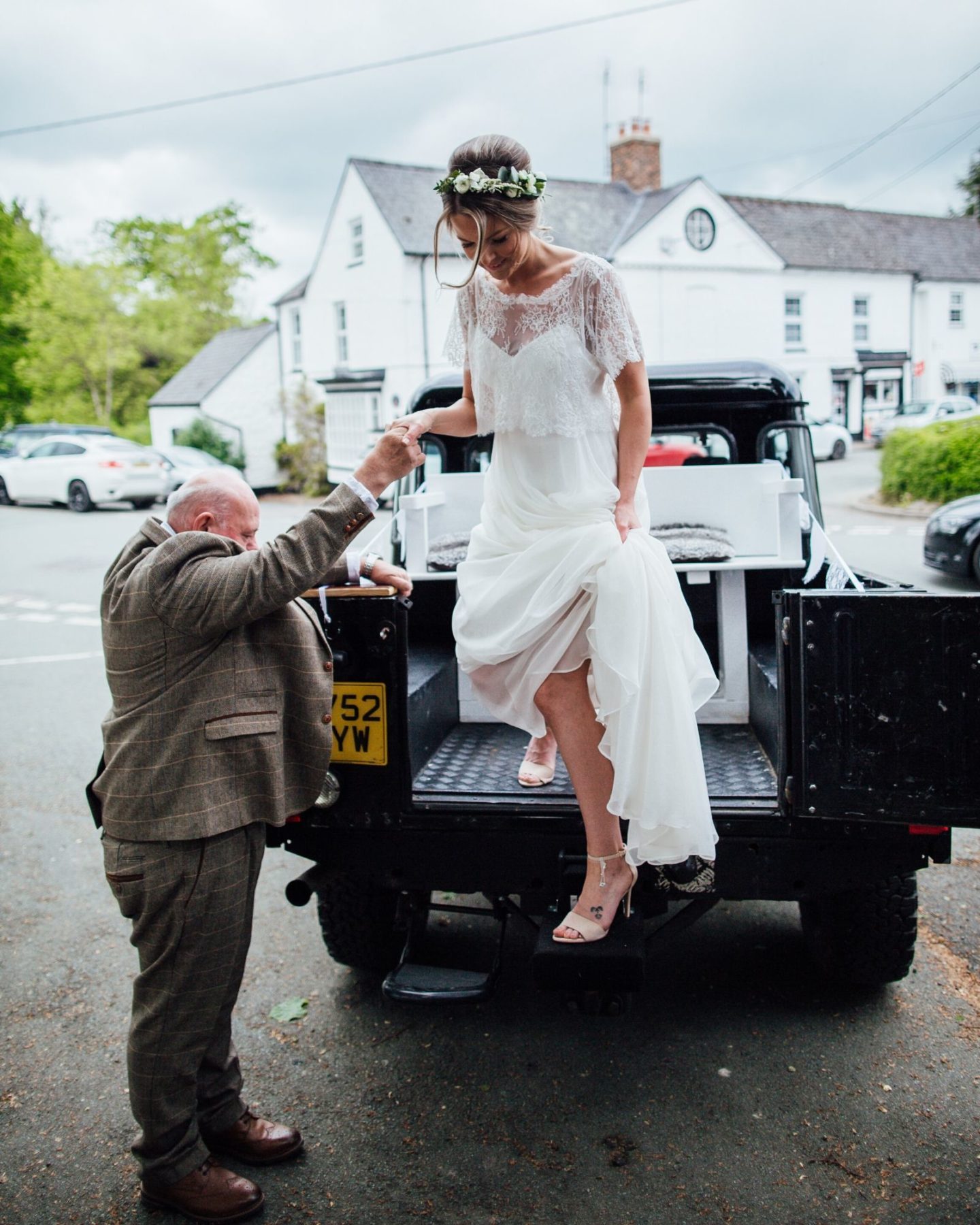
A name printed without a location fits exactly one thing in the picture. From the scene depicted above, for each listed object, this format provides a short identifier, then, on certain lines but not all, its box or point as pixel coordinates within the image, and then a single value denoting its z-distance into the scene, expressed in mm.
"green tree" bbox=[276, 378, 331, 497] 30000
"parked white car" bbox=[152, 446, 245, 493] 24000
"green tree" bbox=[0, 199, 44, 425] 44500
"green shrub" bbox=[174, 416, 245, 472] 31781
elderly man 2492
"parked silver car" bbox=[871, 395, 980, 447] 31328
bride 2787
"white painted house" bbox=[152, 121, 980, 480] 29219
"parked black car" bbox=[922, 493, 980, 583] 10977
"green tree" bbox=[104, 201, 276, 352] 57594
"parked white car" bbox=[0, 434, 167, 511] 22484
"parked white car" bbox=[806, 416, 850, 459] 31922
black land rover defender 2604
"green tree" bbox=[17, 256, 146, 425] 39688
